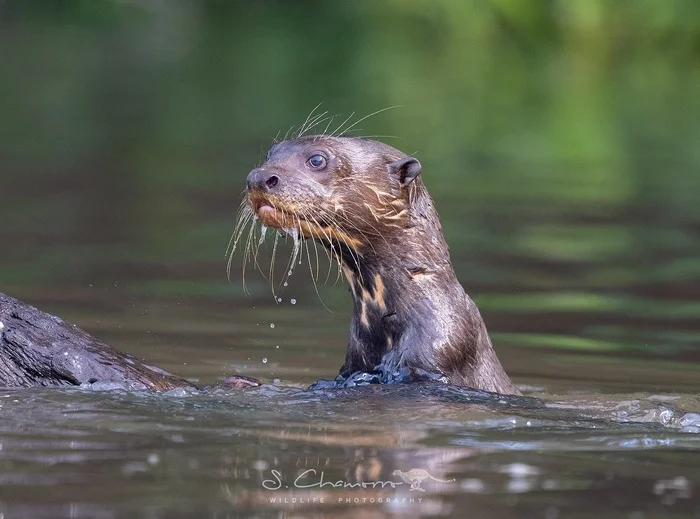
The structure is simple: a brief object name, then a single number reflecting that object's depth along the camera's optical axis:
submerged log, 12.13
